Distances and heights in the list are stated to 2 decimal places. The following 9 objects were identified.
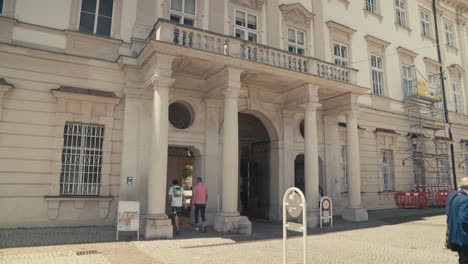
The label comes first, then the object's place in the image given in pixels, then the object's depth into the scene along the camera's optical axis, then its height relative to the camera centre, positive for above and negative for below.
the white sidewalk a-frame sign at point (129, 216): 9.51 -0.76
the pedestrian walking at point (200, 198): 11.16 -0.30
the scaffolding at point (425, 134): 19.98 +3.29
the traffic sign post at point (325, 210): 12.65 -0.74
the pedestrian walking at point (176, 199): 10.73 -0.32
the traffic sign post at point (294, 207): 5.48 -0.28
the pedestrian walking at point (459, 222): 4.82 -0.44
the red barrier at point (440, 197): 19.56 -0.41
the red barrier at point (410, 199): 18.48 -0.48
